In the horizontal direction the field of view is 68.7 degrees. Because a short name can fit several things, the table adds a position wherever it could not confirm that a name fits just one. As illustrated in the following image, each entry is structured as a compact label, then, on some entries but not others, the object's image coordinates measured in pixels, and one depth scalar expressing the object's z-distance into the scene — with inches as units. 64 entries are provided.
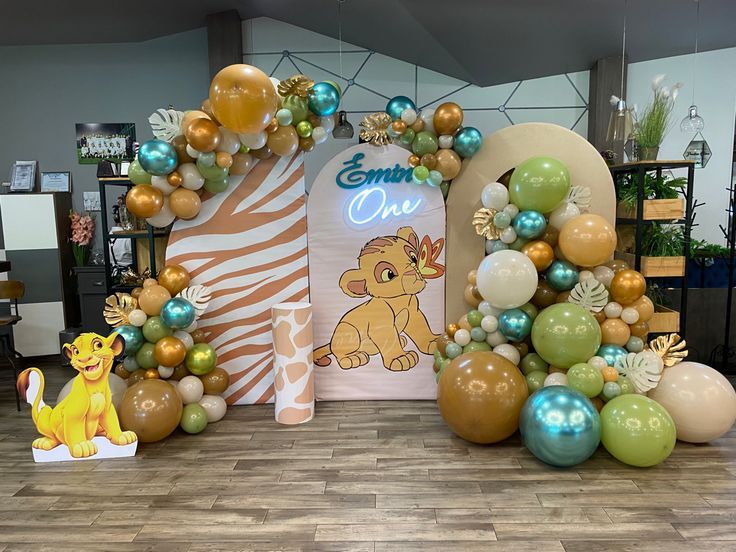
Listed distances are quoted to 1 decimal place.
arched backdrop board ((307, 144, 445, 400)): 156.7
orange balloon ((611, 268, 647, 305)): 134.8
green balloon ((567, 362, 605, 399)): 124.7
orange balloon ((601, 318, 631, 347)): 134.6
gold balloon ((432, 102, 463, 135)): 146.1
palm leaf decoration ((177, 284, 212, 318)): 146.0
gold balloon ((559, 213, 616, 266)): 131.9
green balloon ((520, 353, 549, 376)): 138.8
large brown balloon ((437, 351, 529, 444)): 123.3
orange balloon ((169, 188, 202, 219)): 142.9
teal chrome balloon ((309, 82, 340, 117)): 143.6
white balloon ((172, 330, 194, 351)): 142.6
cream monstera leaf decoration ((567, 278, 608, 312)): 135.1
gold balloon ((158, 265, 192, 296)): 146.3
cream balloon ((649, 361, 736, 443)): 124.7
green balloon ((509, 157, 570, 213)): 134.4
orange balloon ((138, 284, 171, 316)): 140.5
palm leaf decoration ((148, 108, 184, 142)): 140.1
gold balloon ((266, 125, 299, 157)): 145.3
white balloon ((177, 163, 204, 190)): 141.5
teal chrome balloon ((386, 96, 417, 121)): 149.9
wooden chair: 166.7
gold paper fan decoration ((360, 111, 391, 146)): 150.4
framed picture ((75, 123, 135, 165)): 235.6
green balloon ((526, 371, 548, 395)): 134.9
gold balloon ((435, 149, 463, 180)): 148.9
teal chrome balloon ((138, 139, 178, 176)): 134.6
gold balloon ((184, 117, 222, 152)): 133.5
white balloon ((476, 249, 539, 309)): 131.9
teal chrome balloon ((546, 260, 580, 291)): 137.9
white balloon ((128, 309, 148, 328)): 139.1
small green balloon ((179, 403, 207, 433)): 137.3
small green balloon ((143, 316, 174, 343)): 139.3
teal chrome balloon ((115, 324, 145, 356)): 137.9
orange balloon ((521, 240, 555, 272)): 137.2
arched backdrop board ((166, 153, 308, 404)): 154.0
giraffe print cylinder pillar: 143.6
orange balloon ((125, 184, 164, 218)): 137.0
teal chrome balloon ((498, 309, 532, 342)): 137.7
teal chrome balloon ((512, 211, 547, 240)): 137.0
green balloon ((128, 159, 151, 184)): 141.6
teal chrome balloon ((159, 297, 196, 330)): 137.1
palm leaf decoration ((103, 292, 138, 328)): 141.6
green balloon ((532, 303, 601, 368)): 127.3
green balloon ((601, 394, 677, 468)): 114.5
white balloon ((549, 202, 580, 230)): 140.3
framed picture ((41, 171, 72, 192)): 232.7
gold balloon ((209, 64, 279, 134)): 127.3
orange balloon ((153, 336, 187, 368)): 137.3
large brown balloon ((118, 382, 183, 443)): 127.4
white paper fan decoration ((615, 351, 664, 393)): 127.8
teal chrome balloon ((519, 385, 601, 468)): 112.0
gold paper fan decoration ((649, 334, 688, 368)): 133.6
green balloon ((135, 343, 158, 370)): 139.9
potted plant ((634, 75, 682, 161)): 149.4
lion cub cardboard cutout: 123.8
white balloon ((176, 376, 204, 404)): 140.5
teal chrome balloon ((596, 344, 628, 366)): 132.1
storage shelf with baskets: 148.5
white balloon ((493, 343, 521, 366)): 138.9
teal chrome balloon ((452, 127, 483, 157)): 148.9
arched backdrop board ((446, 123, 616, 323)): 149.0
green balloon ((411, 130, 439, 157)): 149.2
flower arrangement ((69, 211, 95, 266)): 217.5
